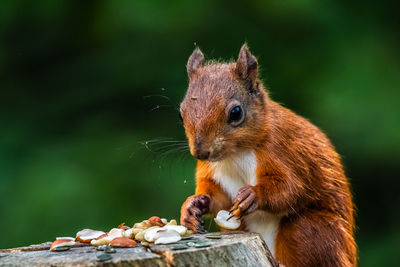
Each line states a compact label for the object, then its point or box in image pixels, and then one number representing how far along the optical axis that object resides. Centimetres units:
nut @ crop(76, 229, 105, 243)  487
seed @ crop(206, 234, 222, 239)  467
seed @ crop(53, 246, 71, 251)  441
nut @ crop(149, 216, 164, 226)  541
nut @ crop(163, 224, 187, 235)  498
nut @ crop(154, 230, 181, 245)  450
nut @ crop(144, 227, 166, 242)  455
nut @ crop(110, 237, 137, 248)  434
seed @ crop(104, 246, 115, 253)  416
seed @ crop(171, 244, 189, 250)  421
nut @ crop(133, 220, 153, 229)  517
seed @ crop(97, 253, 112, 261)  393
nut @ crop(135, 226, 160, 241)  468
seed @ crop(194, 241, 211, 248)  427
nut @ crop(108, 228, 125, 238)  496
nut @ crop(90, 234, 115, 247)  460
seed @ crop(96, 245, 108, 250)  433
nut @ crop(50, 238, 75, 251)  442
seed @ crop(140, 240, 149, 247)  443
